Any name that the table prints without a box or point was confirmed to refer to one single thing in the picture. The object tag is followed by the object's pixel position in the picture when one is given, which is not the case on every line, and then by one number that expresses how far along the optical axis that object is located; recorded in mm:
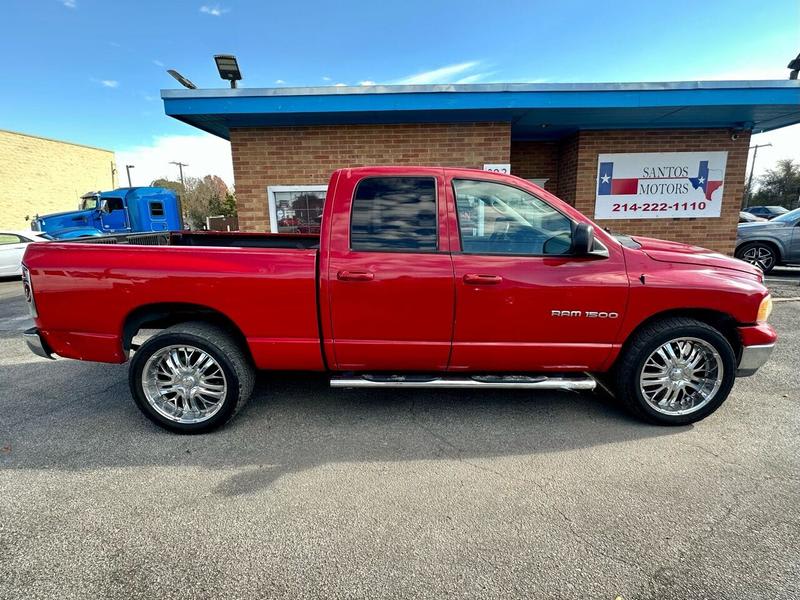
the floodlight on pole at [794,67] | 7363
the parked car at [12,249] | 11047
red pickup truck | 3057
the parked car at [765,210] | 26031
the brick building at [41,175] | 26828
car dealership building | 6824
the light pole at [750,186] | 46812
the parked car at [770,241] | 9656
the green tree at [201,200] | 37044
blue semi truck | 16609
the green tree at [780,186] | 45272
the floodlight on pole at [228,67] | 7101
